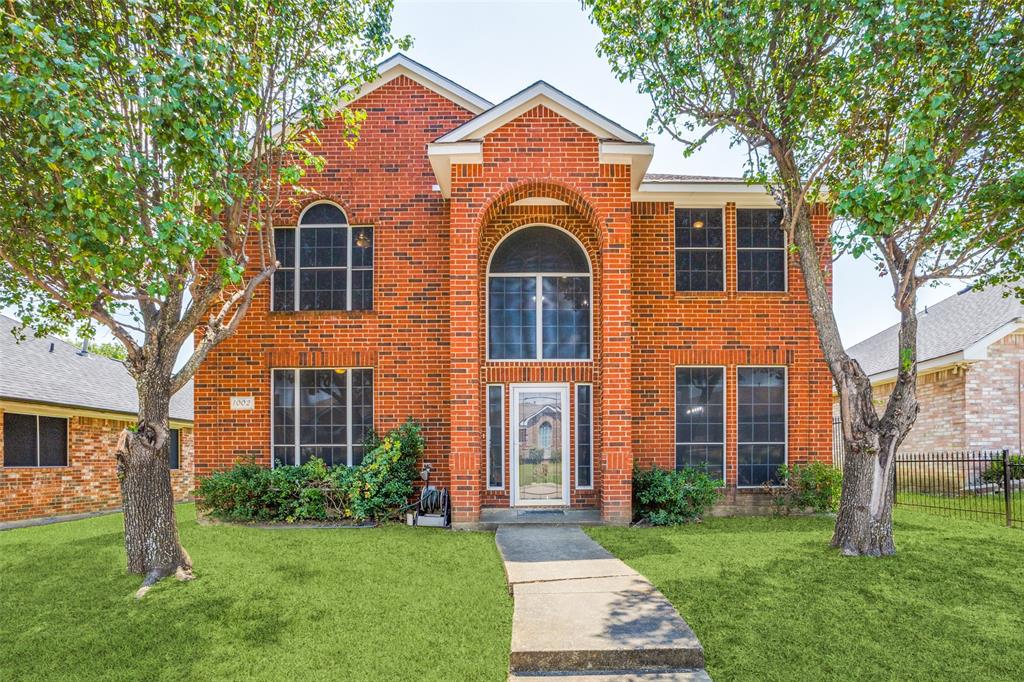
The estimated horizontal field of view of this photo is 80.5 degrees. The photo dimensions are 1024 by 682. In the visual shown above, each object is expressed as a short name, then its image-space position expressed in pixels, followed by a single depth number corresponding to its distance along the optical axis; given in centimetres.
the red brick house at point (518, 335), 1090
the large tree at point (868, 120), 668
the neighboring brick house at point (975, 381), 1598
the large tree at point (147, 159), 570
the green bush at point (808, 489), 1061
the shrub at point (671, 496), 984
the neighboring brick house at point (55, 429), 1302
